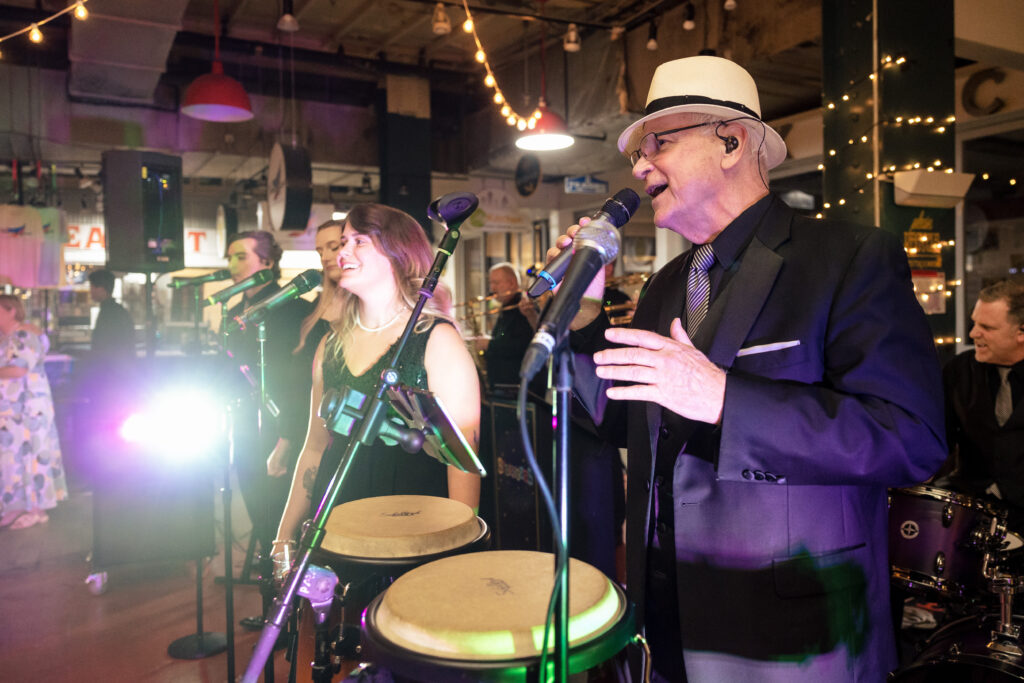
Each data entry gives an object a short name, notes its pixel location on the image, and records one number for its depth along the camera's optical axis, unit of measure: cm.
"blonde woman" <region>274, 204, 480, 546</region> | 236
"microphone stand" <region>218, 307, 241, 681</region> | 272
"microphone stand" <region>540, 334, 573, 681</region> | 99
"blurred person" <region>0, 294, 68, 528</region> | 593
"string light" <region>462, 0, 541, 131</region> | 569
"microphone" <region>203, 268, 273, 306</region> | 300
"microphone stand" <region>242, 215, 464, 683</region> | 131
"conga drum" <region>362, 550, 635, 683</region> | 108
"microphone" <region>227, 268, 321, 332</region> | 261
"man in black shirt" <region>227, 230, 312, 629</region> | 375
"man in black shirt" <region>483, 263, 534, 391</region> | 509
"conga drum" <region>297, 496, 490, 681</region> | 161
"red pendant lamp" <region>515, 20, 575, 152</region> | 648
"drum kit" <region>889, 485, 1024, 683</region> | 231
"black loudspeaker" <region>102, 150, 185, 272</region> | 505
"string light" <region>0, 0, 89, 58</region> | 371
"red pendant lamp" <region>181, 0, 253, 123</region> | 631
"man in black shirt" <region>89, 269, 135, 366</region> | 609
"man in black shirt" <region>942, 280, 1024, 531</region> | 326
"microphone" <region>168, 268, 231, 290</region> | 347
